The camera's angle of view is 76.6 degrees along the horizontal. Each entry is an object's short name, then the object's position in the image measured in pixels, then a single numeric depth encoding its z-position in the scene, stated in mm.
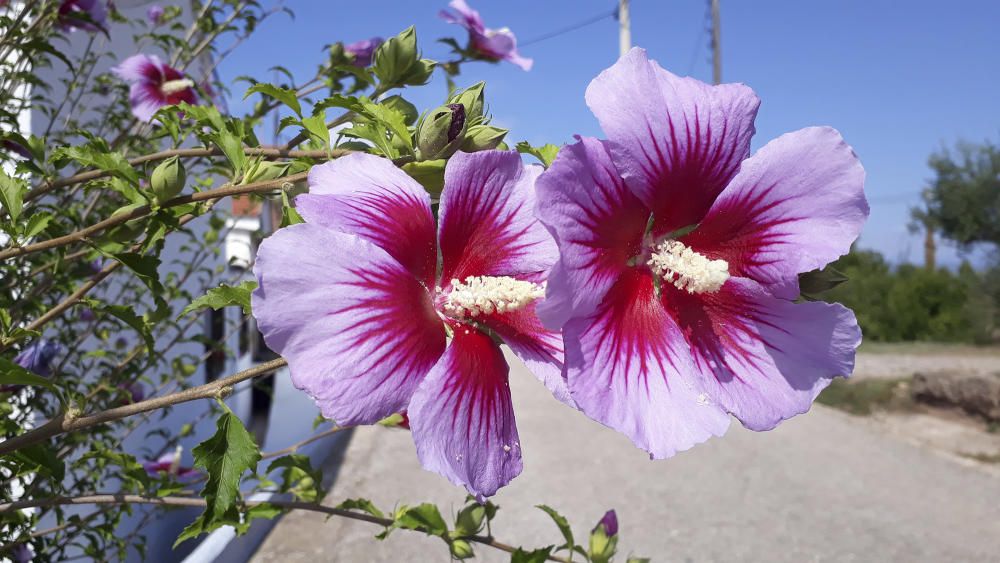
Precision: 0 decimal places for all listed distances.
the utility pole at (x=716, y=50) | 10008
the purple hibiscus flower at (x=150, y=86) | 459
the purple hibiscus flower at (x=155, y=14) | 2316
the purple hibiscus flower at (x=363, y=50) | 402
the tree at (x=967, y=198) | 12220
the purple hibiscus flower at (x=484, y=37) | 402
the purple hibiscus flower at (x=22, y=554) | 412
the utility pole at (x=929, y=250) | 13515
